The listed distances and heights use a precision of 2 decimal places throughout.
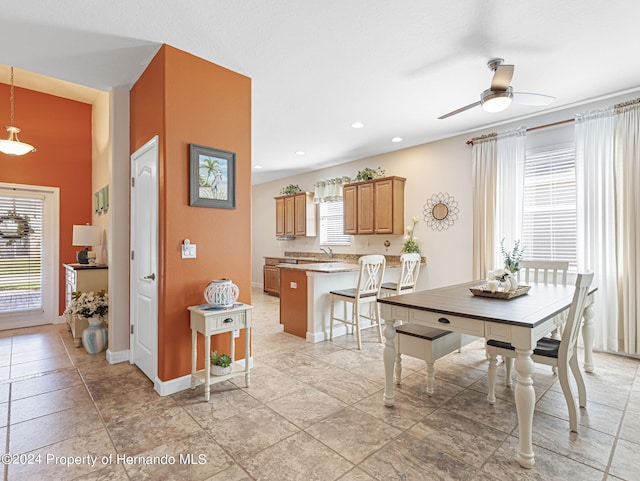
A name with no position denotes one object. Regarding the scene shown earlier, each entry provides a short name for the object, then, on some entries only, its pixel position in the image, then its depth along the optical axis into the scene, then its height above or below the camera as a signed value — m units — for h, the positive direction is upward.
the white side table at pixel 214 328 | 2.55 -0.71
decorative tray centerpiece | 2.50 -0.41
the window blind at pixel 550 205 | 3.98 +0.41
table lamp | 4.39 -0.01
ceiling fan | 2.59 +1.21
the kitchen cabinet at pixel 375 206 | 5.53 +0.54
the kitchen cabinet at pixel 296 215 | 7.30 +0.50
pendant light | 3.88 +1.06
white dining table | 1.83 -0.49
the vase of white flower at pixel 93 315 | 3.62 -0.86
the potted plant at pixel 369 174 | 5.89 +1.14
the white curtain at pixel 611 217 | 3.45 +0.23
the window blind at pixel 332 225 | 6.90 +0.27
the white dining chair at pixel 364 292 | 3.82 -0.65
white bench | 2.52 -0.82
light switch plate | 2.70 -0.11
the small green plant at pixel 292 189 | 7.67 +1.11
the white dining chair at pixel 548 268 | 3.30 -0.31
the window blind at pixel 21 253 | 4.59 -0.23
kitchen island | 4.09 -0.73
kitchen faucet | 7.04 -0.30
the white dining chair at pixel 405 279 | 4.09 -0.53
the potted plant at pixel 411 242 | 5.38 -0.06
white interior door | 2.78 -0.18
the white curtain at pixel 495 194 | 4.27 +0.58
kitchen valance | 6.62 +0.98
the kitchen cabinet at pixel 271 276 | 7.55 -0.88
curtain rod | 3.92 +1.36
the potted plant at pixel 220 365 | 2.70 -1.02
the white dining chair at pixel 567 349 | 2.06 -0.74
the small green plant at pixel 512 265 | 2.74 -0.22
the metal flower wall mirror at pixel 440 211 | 4.99 +0.41
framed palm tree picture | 2.75 +0.51
